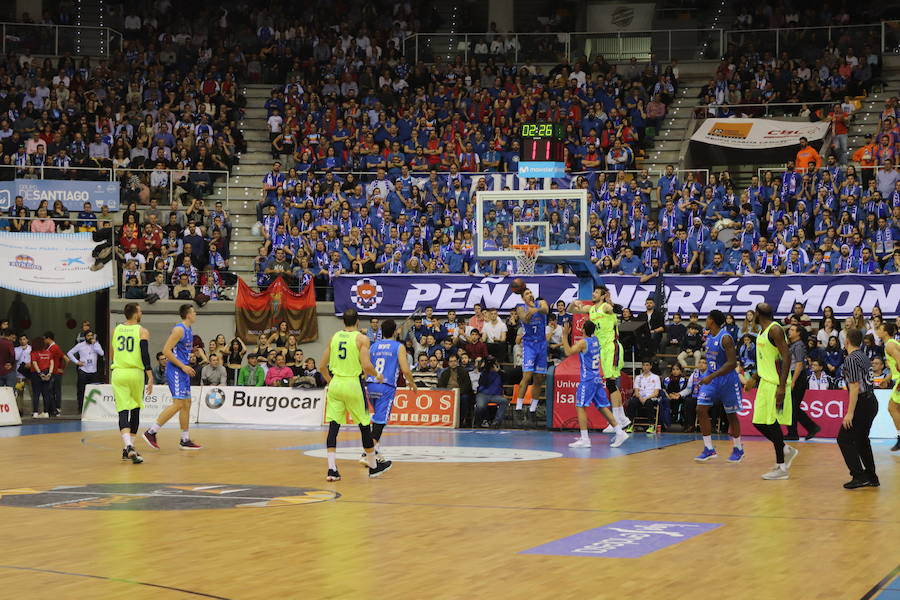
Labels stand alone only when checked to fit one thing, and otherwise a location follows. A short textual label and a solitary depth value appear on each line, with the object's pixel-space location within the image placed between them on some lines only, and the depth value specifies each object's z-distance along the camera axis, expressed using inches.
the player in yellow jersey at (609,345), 775.7
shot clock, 901.2
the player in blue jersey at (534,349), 870.4
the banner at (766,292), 965.8
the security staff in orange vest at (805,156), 1153.4
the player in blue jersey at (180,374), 683.4
